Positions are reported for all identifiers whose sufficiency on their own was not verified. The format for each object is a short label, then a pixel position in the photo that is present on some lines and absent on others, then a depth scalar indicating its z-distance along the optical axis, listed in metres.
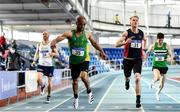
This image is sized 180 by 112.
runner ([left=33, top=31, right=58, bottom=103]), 13.49
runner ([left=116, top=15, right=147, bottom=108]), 10.80
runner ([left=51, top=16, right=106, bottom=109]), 9.36
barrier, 13.12
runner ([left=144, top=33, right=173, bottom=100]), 13.50
